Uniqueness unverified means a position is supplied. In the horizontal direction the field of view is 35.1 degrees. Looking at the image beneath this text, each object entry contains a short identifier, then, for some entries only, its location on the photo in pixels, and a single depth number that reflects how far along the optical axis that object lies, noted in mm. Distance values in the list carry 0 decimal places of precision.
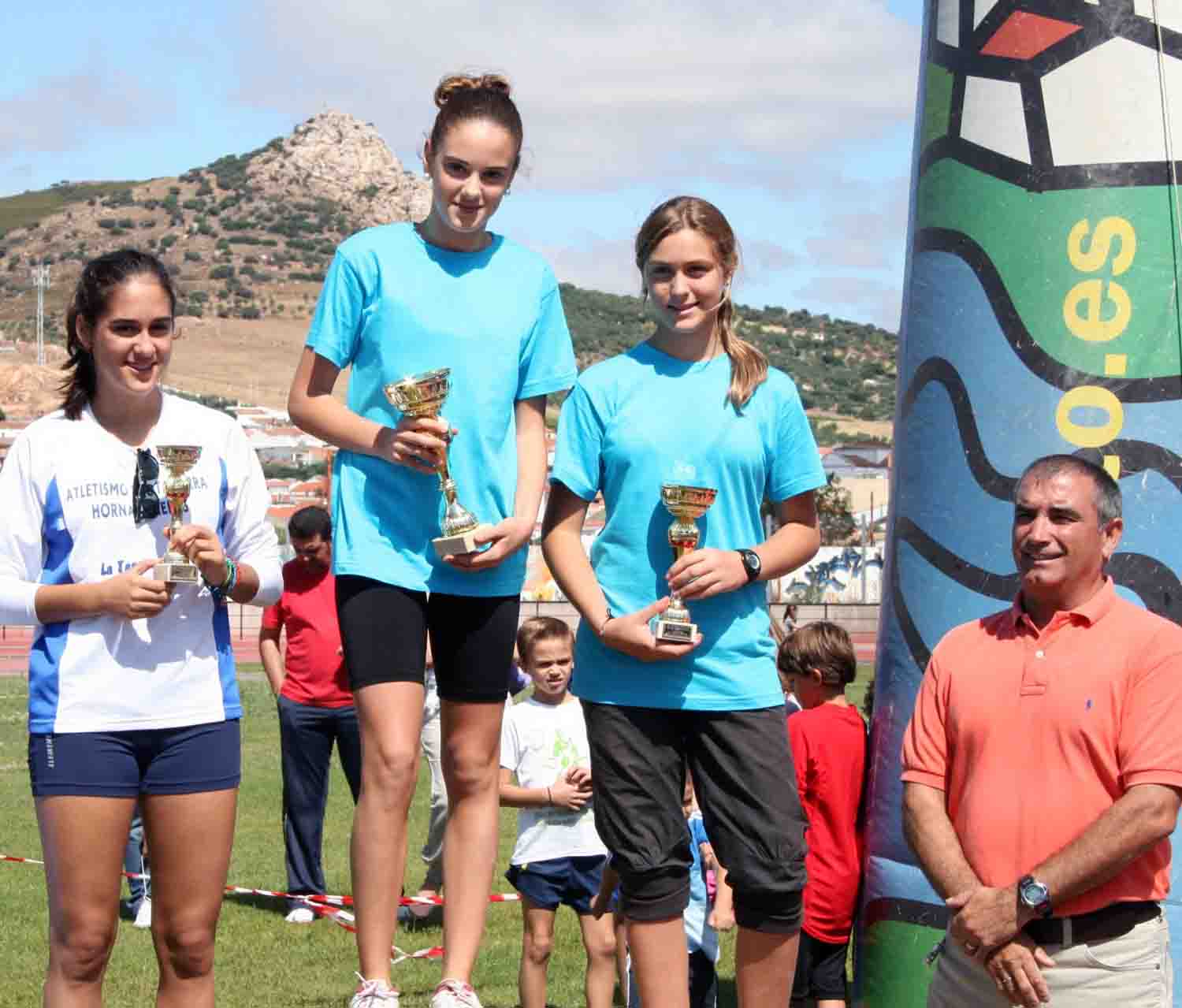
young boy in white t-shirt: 6742
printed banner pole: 5598
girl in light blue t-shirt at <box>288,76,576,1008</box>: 4496
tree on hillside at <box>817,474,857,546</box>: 69188
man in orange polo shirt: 3902
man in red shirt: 9539
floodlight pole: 131250
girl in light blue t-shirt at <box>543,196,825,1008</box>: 4508
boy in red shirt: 6168
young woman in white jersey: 4203
